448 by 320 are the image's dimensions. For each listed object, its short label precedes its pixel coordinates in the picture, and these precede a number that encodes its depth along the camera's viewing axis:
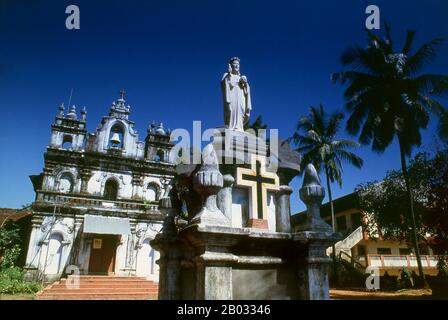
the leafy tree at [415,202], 16.91
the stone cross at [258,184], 4.87
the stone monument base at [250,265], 4.00
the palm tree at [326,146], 25.98
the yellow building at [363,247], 27.09
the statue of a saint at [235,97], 6.11
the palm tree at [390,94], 18.16
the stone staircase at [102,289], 16.00
